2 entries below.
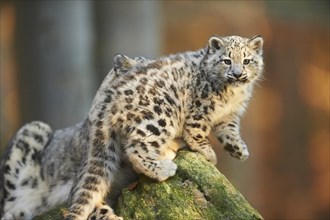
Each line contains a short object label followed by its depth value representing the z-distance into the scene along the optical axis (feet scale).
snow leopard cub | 49.06
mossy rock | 47.29
